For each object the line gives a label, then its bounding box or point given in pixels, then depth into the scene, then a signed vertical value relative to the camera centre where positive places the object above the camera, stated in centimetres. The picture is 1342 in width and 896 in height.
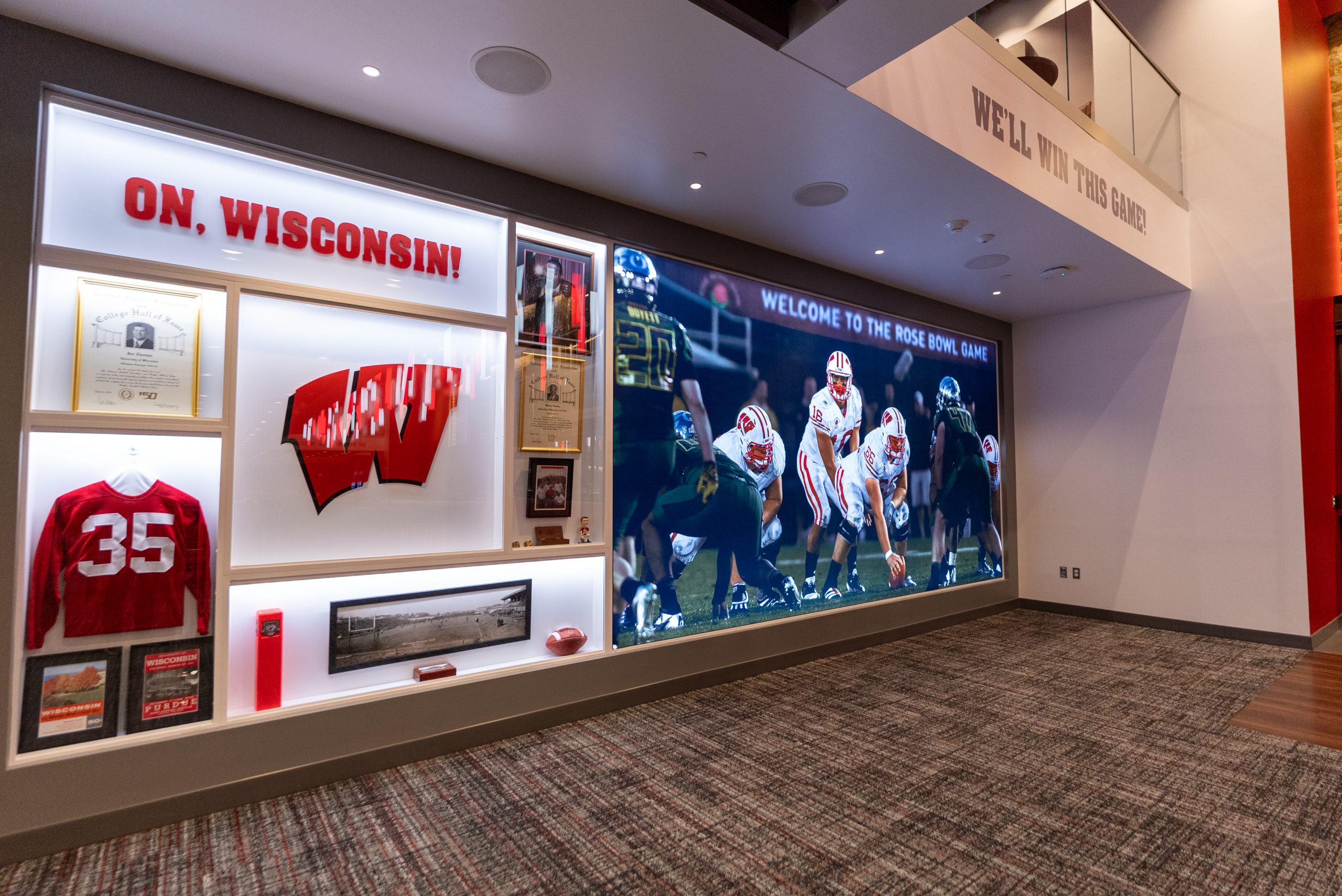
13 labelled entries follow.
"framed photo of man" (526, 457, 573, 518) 365 -6
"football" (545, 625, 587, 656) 368 -94
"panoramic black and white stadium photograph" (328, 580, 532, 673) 311 -75
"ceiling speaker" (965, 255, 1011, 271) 505 +169
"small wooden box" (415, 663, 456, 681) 325 -98
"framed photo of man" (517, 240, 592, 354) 370 +104
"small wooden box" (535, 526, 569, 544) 368 -33
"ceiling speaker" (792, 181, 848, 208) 381 +169
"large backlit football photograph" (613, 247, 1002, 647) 417 +17
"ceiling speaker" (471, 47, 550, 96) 263 +169
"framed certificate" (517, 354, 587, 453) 365 +41
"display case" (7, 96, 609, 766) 253 +15
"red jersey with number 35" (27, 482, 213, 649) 248 -34
